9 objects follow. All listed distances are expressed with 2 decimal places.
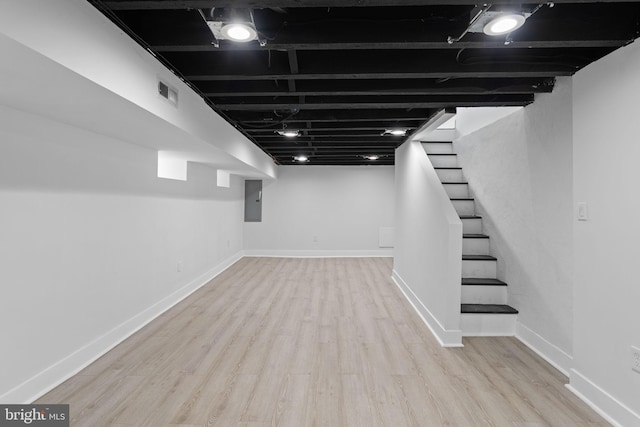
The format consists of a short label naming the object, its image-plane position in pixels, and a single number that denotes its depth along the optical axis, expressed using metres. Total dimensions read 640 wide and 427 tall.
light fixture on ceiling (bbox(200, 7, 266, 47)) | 1.49
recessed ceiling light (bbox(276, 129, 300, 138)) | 3.77
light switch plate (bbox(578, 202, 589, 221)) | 2.05
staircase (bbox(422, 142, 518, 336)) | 3.05
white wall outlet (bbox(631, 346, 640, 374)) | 1.70
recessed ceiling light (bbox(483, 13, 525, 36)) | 1.52
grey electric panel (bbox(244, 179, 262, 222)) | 7.69
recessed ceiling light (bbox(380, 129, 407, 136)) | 3.82
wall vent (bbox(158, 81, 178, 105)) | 2.07
